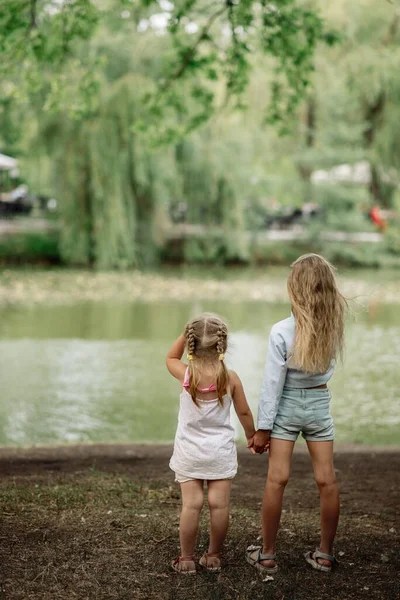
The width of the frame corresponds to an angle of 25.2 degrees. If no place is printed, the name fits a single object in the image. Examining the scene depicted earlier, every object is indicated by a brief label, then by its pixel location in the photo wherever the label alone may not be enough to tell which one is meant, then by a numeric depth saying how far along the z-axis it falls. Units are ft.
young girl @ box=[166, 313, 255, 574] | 12.19
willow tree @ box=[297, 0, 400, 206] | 81.61
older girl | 12.41
